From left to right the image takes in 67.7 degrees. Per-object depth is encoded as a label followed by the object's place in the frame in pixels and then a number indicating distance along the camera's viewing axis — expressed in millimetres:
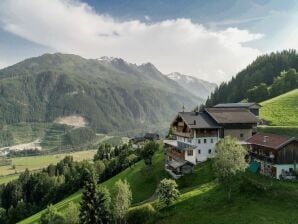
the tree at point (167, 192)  40967
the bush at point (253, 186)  38048
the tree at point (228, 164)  37987
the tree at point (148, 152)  63528
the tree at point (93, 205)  41636
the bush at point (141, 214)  40316
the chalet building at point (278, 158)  44392
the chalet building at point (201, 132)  54892
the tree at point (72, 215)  44790
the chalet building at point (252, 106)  77685
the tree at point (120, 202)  40784
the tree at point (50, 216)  51272
